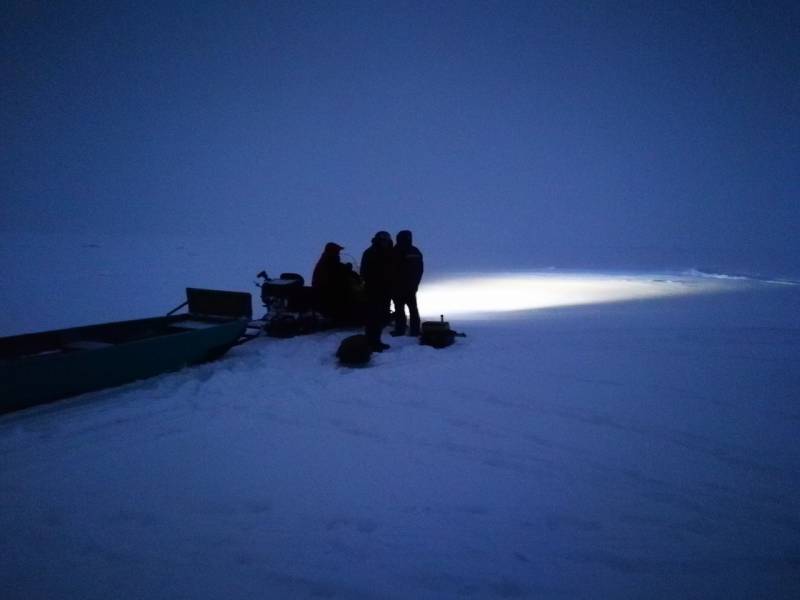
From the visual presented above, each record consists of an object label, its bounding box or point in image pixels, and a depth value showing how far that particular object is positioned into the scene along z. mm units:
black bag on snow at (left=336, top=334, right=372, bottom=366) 5574
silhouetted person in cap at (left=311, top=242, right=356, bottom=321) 6914
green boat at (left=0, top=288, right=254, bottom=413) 3883
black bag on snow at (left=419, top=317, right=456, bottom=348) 6445
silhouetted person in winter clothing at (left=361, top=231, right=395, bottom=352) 6410
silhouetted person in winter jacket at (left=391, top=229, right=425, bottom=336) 6770
